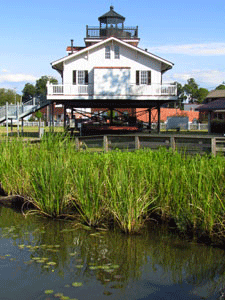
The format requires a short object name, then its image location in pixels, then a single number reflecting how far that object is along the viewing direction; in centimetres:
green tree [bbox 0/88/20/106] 12763
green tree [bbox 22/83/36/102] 14900
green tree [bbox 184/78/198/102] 12225
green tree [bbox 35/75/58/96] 14414
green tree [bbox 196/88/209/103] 11944
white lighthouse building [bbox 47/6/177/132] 3466
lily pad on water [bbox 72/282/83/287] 549
